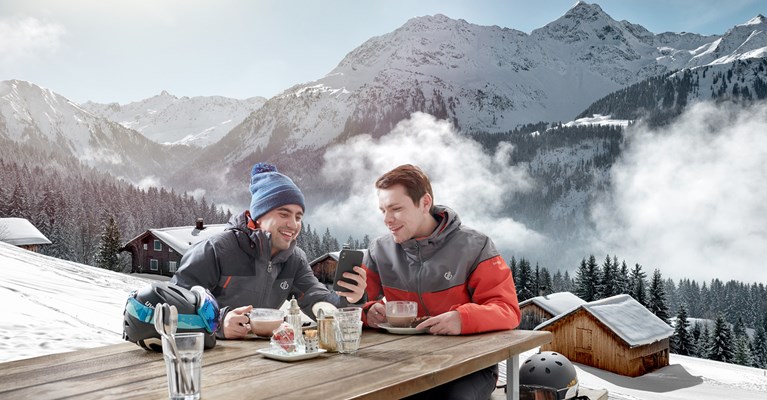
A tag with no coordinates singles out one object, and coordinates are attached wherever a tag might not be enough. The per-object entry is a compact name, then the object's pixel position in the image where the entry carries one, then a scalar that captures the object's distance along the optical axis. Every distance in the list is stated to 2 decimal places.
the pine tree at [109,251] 39.41
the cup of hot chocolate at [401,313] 2.31
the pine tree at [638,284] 40.81
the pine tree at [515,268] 45.88
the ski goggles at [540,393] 3.17
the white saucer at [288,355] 1.73
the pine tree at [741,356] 38.22
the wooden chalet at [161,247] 34.34
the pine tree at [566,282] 69.25
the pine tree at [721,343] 37.91
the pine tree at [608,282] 46.28
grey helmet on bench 3.19
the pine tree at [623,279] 46.23
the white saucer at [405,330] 2.23
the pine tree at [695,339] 36.84
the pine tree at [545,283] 47.19
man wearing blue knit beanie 2.56
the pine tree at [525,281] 44.84
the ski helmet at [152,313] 1.81
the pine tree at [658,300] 39.62
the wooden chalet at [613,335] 21.36
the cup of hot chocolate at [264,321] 2.16
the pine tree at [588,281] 46.62
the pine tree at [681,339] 36.72
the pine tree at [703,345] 37.47
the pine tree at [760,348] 48.50
